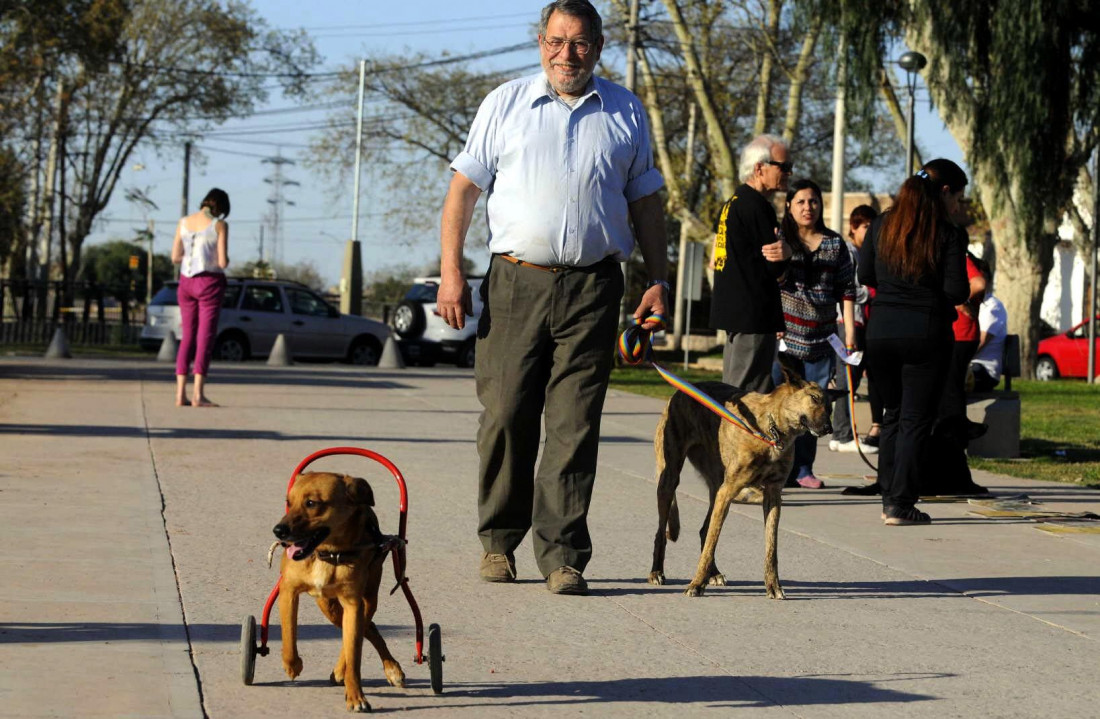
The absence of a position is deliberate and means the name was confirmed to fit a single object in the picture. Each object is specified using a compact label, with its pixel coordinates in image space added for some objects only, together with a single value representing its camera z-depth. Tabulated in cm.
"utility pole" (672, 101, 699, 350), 4211
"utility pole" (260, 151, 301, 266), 9244
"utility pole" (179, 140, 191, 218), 6175
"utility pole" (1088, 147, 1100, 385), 3077
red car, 3403
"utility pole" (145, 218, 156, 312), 5575
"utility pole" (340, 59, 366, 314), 4481
